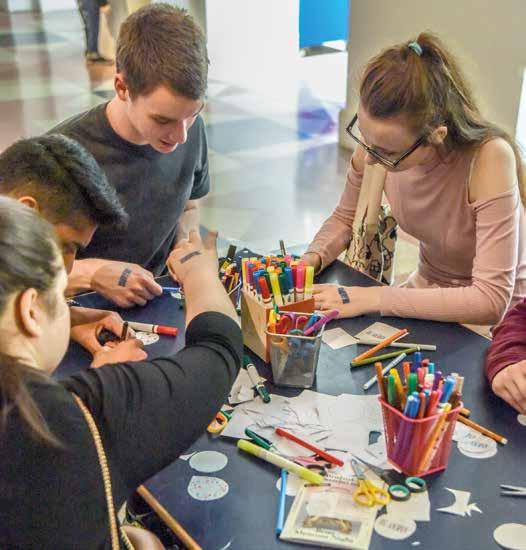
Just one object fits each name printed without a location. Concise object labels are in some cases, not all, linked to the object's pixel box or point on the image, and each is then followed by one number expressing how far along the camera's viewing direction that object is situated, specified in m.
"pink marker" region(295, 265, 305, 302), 1.38
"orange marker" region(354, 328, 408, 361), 1.40
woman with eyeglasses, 1.58
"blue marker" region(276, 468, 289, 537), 1.01
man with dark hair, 1.26
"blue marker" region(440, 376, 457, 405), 1.08
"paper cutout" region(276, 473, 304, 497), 1.08
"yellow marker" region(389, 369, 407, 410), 1.10
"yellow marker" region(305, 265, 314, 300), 1.38
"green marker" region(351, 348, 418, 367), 1.39
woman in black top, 0.81
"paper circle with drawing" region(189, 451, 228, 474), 1.14
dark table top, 1.00
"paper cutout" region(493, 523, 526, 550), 0.98
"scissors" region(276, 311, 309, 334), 1.32
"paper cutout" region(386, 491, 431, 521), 1.03
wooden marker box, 1.36
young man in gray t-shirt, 1.62
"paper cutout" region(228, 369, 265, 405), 1.29
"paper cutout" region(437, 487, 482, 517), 1.03
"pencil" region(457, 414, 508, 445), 1.17
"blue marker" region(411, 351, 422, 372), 1.15
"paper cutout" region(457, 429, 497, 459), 1.15
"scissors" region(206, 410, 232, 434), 1.21
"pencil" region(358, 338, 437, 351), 1.44
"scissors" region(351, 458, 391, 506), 1.05
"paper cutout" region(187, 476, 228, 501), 1.08
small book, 0.99
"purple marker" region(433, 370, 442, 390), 1.09
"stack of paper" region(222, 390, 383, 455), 1.19
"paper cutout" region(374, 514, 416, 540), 1.00
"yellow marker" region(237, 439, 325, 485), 1.10
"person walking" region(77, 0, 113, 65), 7.26
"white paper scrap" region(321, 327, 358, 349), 1.46
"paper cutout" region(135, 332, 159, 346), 1.49
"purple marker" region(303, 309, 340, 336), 1.30
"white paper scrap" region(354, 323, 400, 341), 1.49
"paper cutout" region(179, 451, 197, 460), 1.16
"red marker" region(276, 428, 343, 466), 1.14
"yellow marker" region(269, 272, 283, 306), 1.37
